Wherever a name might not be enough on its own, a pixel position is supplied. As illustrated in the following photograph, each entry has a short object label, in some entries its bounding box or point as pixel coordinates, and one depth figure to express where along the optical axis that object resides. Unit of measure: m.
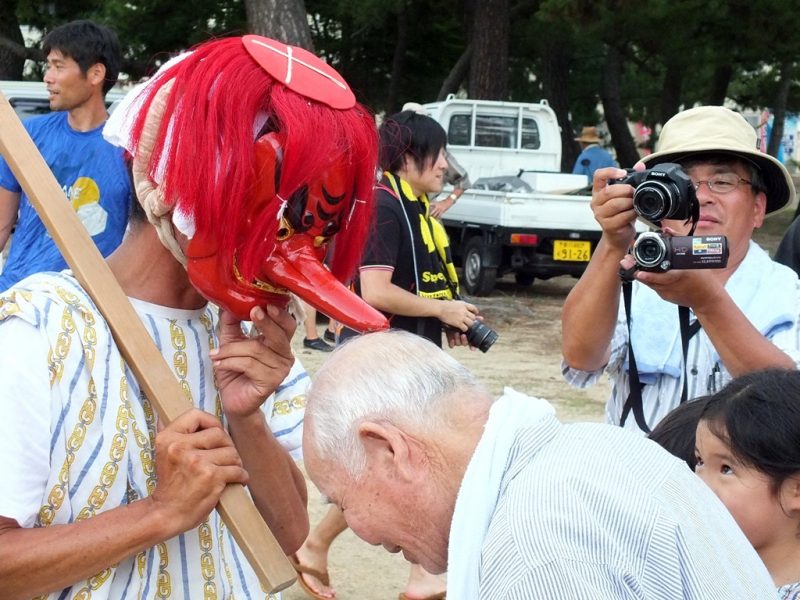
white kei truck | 11.44
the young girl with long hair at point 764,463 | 2.38
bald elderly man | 1.28
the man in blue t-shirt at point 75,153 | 4.08
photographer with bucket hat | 2.68
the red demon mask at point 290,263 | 1.69
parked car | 11.04
